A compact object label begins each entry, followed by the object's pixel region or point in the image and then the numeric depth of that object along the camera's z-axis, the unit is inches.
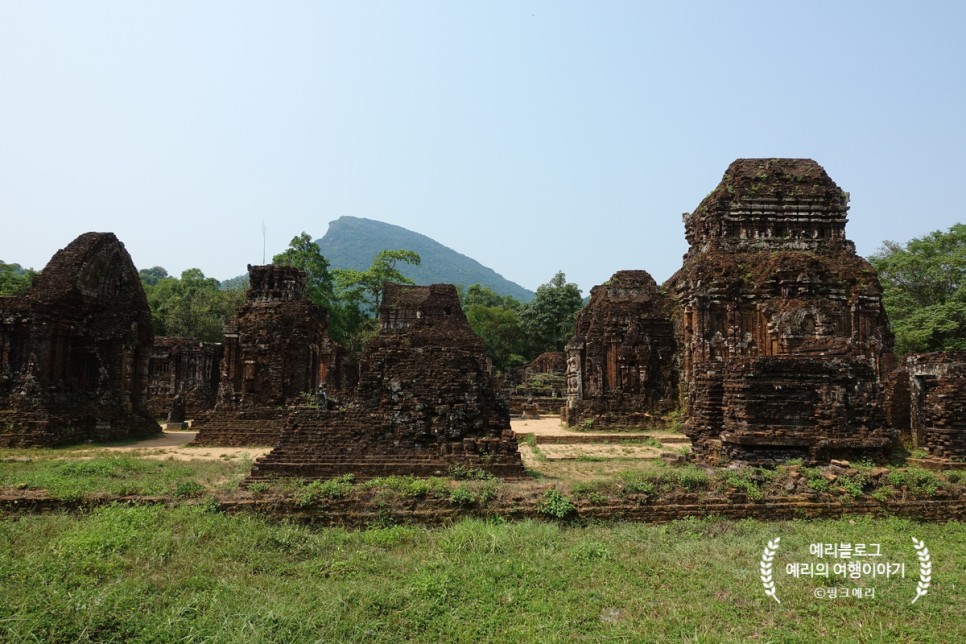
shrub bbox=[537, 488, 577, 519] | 286.0
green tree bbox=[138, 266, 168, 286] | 3507.4
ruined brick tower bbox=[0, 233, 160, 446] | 659.4
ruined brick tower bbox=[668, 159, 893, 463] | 598.5
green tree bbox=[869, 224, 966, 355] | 1077.8
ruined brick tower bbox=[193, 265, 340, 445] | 705.6
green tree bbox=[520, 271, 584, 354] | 2190.0
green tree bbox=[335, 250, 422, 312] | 1815.9
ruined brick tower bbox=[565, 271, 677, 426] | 830.5
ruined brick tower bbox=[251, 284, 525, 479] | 365.7
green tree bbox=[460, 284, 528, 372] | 2229.3
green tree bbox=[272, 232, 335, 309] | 1598.2
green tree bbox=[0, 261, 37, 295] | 1395.2
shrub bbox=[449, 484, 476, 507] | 292.0
